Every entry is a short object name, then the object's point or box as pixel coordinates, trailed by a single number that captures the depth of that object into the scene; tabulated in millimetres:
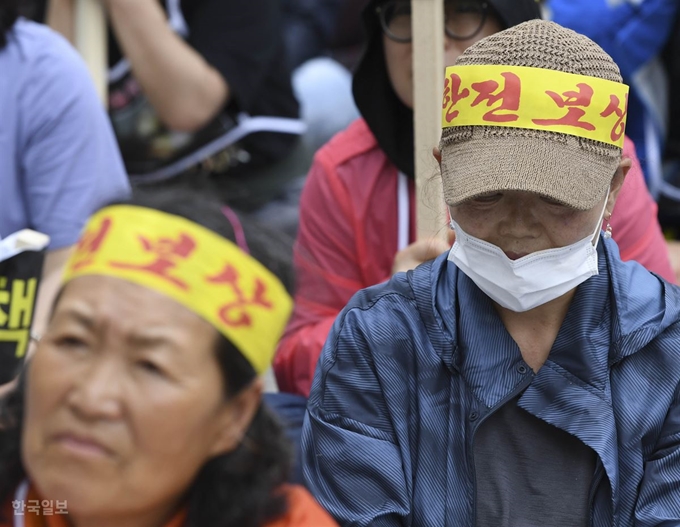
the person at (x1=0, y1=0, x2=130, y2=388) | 6508
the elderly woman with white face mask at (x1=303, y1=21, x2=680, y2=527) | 4586
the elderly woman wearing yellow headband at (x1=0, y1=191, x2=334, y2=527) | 3439
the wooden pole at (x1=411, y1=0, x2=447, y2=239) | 6062
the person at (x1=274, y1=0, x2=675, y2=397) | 6480
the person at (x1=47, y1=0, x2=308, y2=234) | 8062
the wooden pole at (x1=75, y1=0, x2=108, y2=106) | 7961
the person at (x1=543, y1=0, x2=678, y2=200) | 8523
